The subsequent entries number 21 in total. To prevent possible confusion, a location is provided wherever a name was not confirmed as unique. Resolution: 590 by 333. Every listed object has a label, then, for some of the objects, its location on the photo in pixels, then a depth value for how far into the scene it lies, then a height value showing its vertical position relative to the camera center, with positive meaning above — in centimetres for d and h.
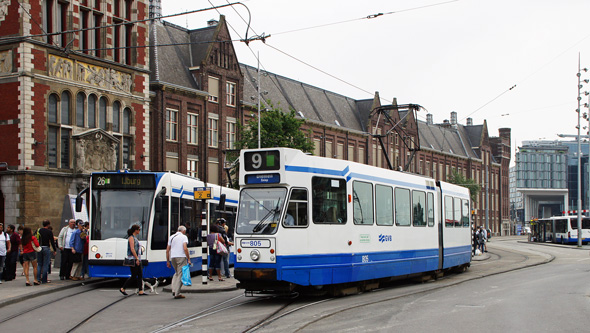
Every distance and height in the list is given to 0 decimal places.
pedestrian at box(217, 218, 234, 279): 2109 -149
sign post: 1862 -36
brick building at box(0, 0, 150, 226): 3066 +527
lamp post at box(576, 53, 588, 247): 5141 +711
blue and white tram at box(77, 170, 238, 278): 1839 -23
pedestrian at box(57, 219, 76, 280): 2023 -111
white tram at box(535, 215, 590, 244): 5862 -222
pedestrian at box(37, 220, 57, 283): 1920 -113
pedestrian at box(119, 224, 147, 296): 1628 -111
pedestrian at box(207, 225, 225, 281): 2053 -119
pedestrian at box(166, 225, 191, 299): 1586 -103
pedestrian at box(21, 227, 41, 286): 1859 -98
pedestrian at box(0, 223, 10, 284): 1902 -92
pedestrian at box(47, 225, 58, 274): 1962 -91
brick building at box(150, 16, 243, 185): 4422 +743
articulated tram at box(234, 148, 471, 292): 1416 -34
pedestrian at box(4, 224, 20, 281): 1941 -125
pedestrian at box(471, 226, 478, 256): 3594 -178
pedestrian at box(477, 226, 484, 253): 3956 -180
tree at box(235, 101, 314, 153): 4078 +448
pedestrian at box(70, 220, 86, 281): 1984 -101
